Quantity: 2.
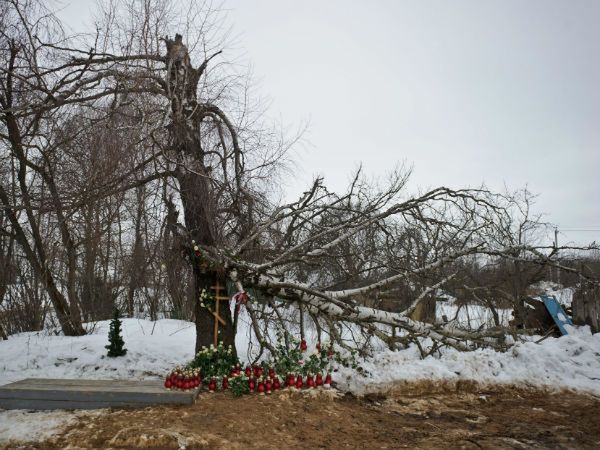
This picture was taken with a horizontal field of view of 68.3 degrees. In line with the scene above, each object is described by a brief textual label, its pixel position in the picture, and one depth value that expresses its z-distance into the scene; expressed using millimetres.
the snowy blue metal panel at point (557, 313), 9935
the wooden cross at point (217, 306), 6012
